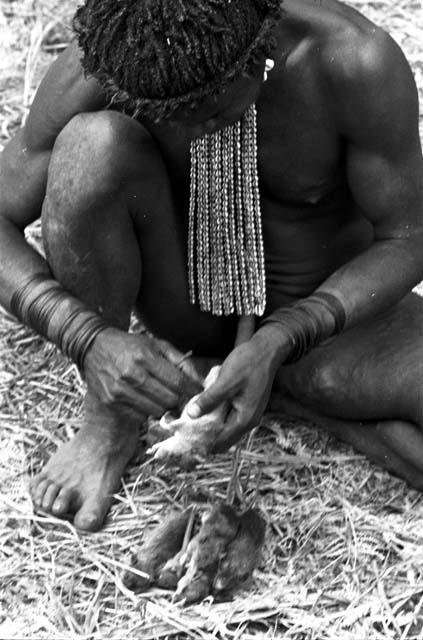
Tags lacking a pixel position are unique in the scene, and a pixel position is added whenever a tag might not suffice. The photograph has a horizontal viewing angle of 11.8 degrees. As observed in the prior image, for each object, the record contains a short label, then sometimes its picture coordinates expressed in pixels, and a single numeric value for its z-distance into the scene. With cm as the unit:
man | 379
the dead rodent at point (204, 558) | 392
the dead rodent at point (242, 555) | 396
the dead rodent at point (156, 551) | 401
